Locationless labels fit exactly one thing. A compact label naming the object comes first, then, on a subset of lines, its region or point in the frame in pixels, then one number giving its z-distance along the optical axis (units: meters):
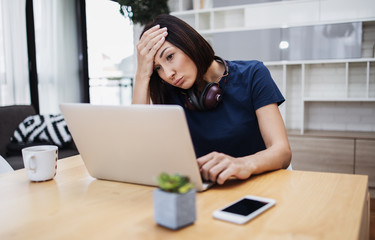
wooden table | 0.61
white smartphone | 0.65
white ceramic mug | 0.97
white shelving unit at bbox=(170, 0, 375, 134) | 3.26
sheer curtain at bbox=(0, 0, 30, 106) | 3.46
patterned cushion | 2.94
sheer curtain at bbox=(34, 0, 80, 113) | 4.04
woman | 1.30
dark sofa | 2.85
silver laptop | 0.75
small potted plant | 0.59
